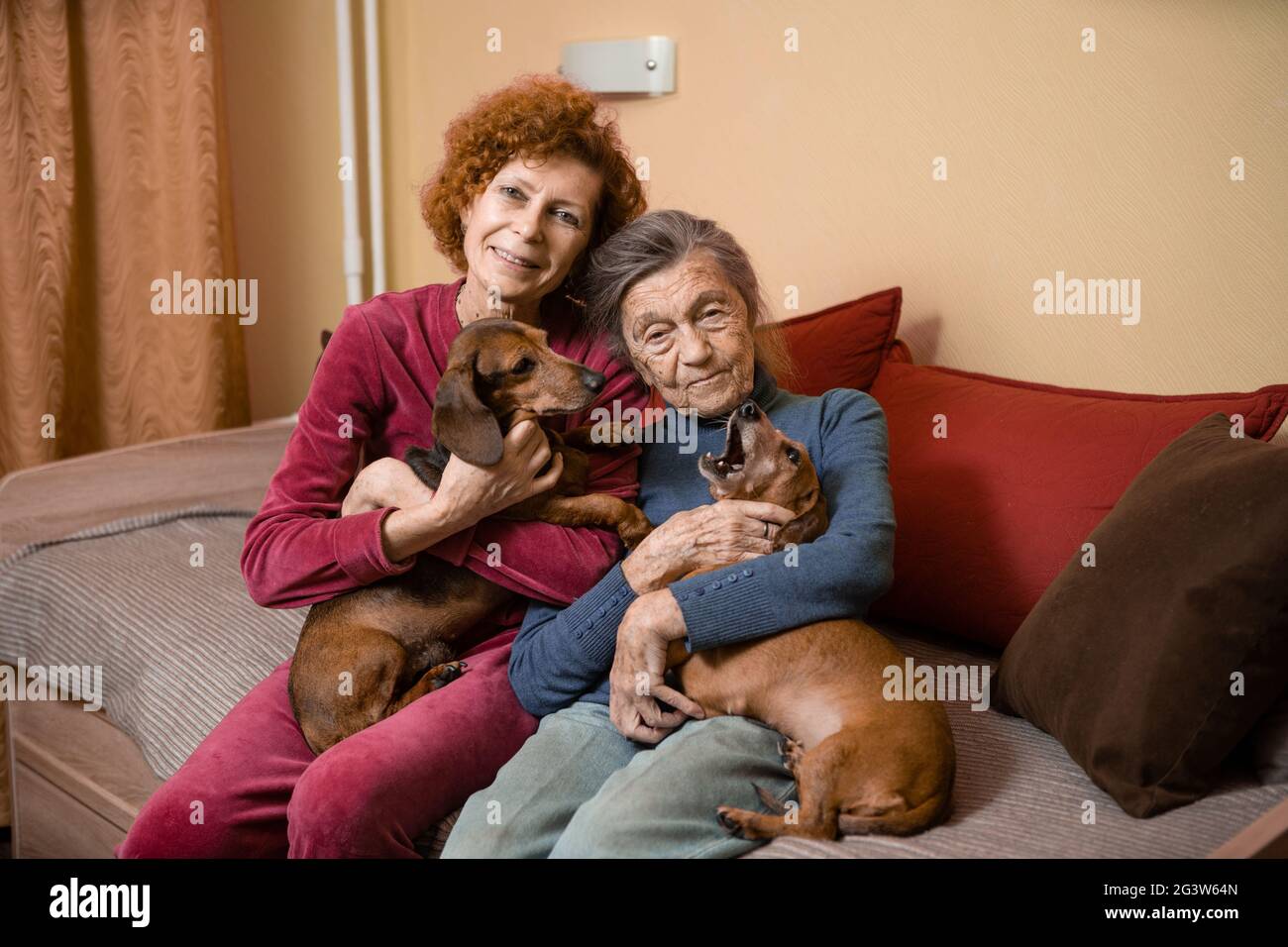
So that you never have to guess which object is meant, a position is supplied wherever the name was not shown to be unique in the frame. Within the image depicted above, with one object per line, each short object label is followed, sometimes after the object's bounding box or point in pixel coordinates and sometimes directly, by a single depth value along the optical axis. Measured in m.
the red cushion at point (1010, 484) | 1.96
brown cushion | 1.49
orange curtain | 2.98
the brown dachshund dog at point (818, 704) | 1.45
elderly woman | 1.51
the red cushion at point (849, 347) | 2.42
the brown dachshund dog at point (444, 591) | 1.70
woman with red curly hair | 1.59
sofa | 1.51
